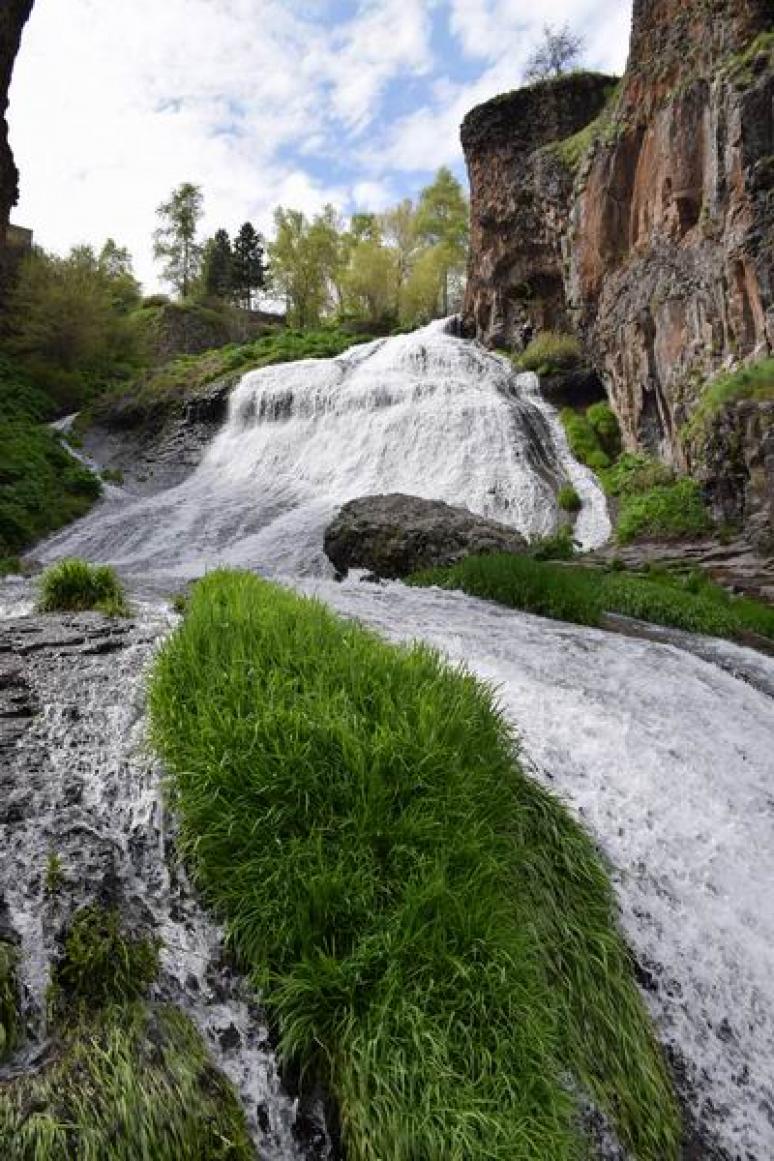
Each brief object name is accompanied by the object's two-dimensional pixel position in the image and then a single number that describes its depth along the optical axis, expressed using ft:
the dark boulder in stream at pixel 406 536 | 38.37
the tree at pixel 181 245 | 187.73
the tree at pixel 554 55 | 112.78
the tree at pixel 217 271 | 186.39
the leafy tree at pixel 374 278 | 164.25
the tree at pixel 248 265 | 198.70
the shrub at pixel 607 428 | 62.18
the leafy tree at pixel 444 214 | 168.55
